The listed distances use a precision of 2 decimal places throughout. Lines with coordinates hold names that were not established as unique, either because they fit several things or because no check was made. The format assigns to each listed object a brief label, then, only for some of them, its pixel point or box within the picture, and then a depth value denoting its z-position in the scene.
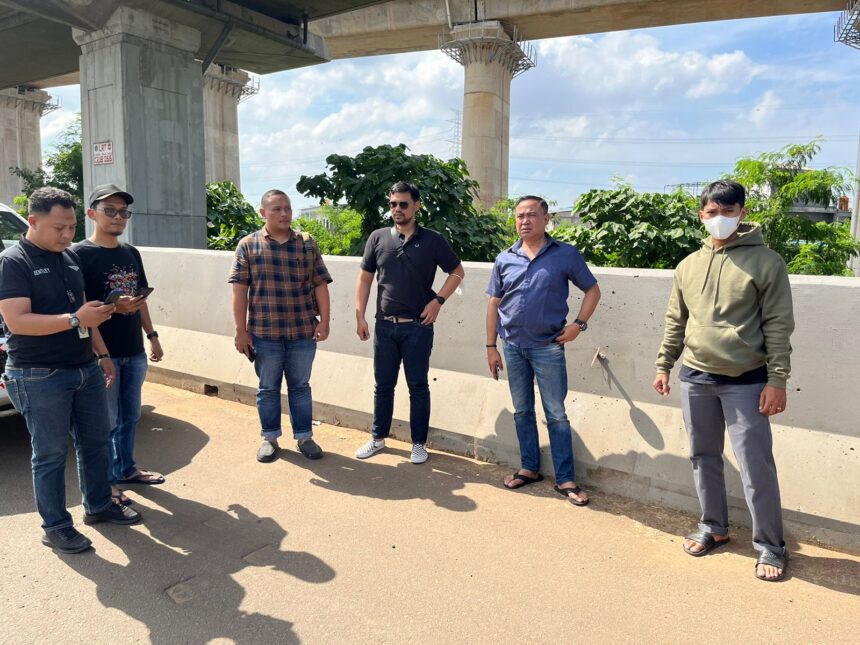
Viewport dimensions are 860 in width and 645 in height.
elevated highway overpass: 9.35
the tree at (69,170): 14.65
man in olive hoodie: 3.22
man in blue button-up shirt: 4.18
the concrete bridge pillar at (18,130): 39.06
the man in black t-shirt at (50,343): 3.24
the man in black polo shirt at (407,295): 4.75
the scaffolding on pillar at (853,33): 18.73
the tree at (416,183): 8.81
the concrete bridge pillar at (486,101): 25.17
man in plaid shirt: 4.83
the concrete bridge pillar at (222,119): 37.03
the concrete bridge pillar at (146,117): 9.40
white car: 6.26
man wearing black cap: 3.93
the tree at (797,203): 7.54
